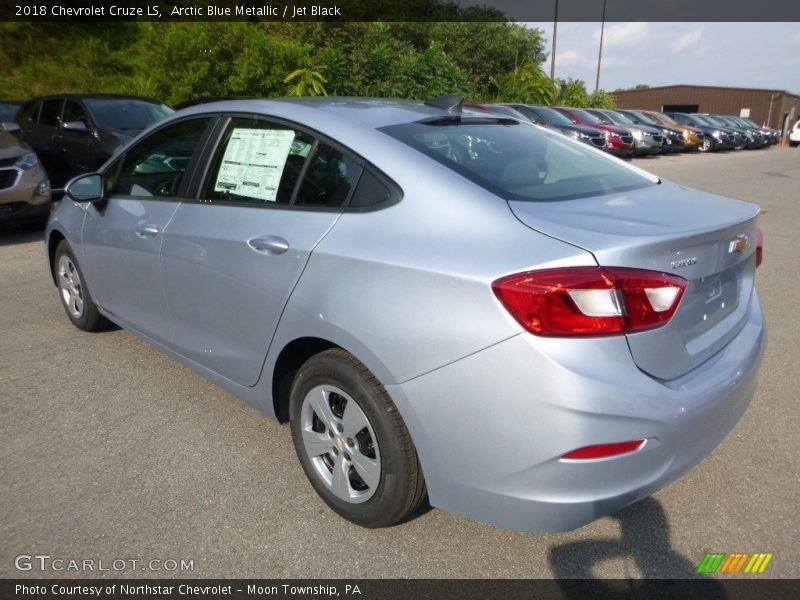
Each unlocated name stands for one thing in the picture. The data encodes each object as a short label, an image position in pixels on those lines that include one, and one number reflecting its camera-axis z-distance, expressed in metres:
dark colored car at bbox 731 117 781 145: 34.03
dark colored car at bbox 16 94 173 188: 8.77
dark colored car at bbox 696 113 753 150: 29.27
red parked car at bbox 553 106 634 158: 18.61
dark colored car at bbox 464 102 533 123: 15.99
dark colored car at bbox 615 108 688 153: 23.28
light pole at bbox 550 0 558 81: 36.29
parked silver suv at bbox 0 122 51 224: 7.26
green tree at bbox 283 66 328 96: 18.59
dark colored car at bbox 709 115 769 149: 31.47
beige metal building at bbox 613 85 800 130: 55.34
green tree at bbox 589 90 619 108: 34.34
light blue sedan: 1.89
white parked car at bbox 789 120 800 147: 36.56
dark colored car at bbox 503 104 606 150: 17.62
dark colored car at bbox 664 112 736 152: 27.28
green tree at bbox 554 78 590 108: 31.88
